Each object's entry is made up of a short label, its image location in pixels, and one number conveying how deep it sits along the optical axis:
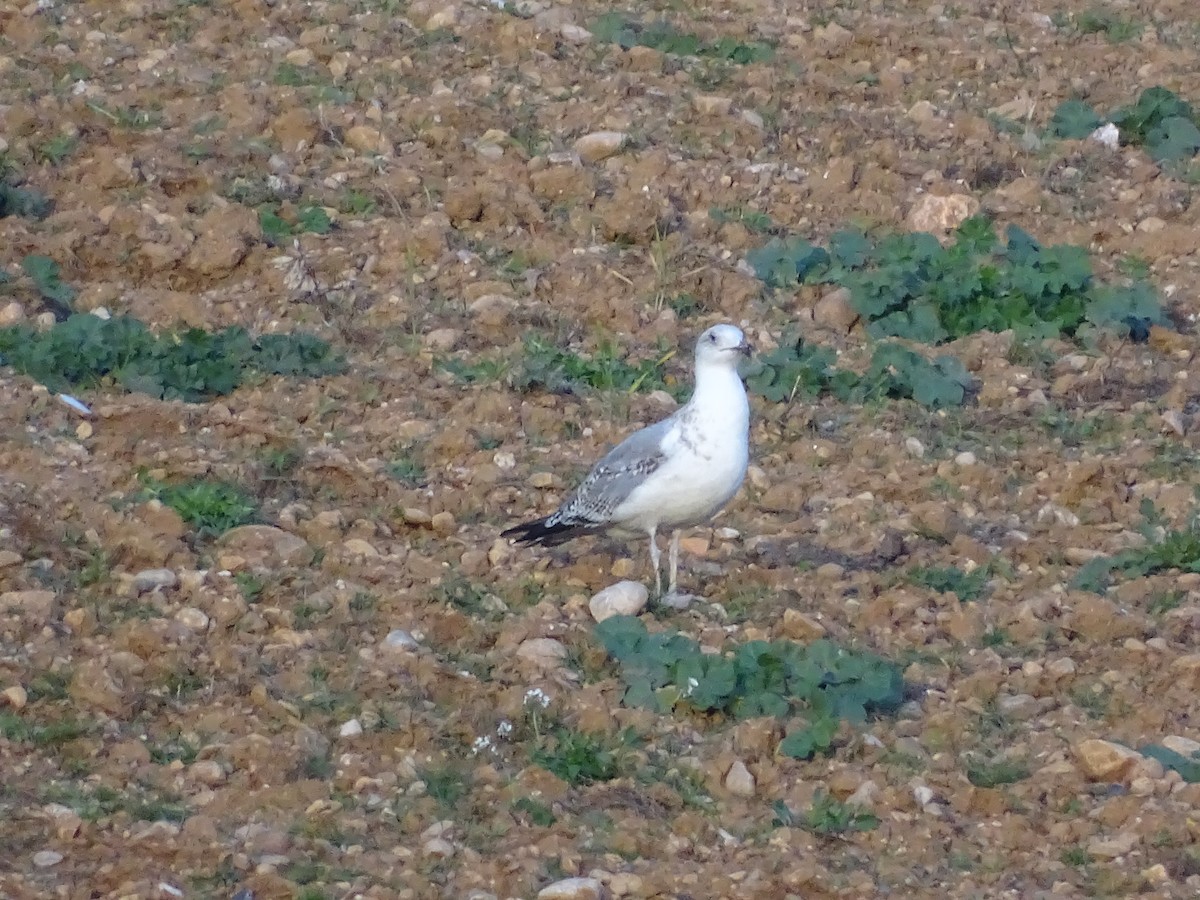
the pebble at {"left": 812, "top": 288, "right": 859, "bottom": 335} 17.05
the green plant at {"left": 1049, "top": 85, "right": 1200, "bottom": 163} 19.94
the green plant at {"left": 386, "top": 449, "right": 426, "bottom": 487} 14.16
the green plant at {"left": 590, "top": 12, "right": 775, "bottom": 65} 21.31
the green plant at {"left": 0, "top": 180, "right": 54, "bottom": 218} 17.34
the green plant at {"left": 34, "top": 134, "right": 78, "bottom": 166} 18.20
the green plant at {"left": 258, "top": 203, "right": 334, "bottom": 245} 17.52
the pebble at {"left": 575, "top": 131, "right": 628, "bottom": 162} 18.84
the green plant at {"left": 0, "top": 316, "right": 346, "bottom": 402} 14.99
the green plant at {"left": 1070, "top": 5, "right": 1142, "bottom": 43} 22.74
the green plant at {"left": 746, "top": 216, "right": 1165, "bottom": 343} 16.80
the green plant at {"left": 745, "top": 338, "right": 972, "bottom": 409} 15.73
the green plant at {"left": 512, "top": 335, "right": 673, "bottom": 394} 15.49
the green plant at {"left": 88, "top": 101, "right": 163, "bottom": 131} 18.91
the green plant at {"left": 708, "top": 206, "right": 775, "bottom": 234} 18.28
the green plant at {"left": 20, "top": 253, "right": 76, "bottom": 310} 16.30
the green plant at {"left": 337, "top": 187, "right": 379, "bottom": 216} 17.98
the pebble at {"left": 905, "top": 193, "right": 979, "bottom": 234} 18.28
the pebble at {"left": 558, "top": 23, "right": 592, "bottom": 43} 21.34
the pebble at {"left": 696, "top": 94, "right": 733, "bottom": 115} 19.84
